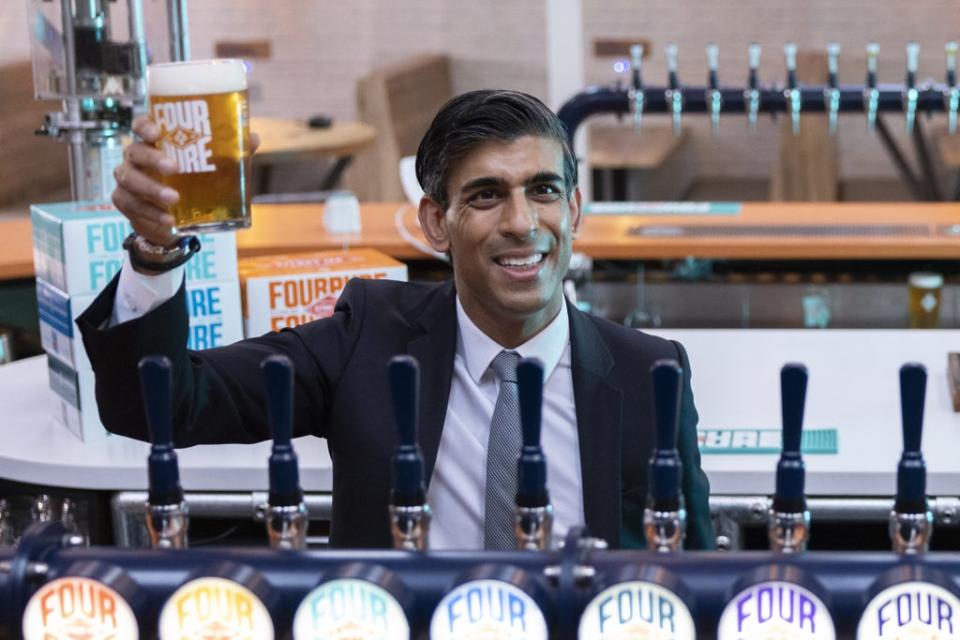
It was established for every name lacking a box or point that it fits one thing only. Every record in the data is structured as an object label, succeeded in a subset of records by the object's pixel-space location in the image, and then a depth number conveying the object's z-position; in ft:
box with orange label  13.71
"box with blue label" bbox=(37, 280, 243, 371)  12.79
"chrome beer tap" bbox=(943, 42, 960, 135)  18.26
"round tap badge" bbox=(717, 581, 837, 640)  5.41
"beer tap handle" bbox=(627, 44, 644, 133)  19.50
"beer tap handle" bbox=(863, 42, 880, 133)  18.63
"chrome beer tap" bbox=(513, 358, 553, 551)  5.94
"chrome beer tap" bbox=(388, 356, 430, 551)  5.97
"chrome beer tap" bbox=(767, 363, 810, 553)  5.98
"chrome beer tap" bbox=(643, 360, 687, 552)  5.96
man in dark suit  8.41
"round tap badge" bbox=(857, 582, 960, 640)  5.38
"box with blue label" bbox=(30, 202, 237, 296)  12.51
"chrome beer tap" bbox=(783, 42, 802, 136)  18.78
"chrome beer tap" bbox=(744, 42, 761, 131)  18.74
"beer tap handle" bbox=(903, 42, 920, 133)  18.48
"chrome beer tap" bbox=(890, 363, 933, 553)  5.91
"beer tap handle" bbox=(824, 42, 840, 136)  18.64
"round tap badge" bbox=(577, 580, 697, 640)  5.43
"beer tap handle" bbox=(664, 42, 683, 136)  19.19
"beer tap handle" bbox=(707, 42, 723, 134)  18.95
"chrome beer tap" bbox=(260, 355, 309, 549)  5.97
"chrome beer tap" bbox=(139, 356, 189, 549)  6.01
